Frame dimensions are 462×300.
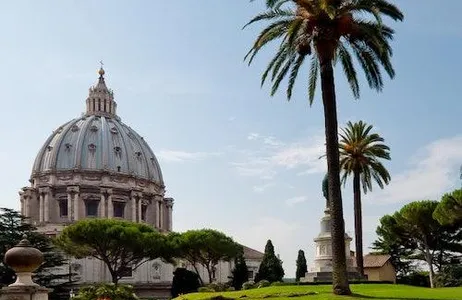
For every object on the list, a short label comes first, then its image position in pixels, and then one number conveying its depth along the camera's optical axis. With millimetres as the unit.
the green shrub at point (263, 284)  45712
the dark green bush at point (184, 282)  68250
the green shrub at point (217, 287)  52812
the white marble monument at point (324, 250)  47875
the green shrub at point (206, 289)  50256
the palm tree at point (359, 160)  51469
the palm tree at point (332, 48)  28016
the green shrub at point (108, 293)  34750
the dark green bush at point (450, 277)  55062
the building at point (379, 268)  74088
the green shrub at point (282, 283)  41884
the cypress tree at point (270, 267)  69669
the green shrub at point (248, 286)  49756
